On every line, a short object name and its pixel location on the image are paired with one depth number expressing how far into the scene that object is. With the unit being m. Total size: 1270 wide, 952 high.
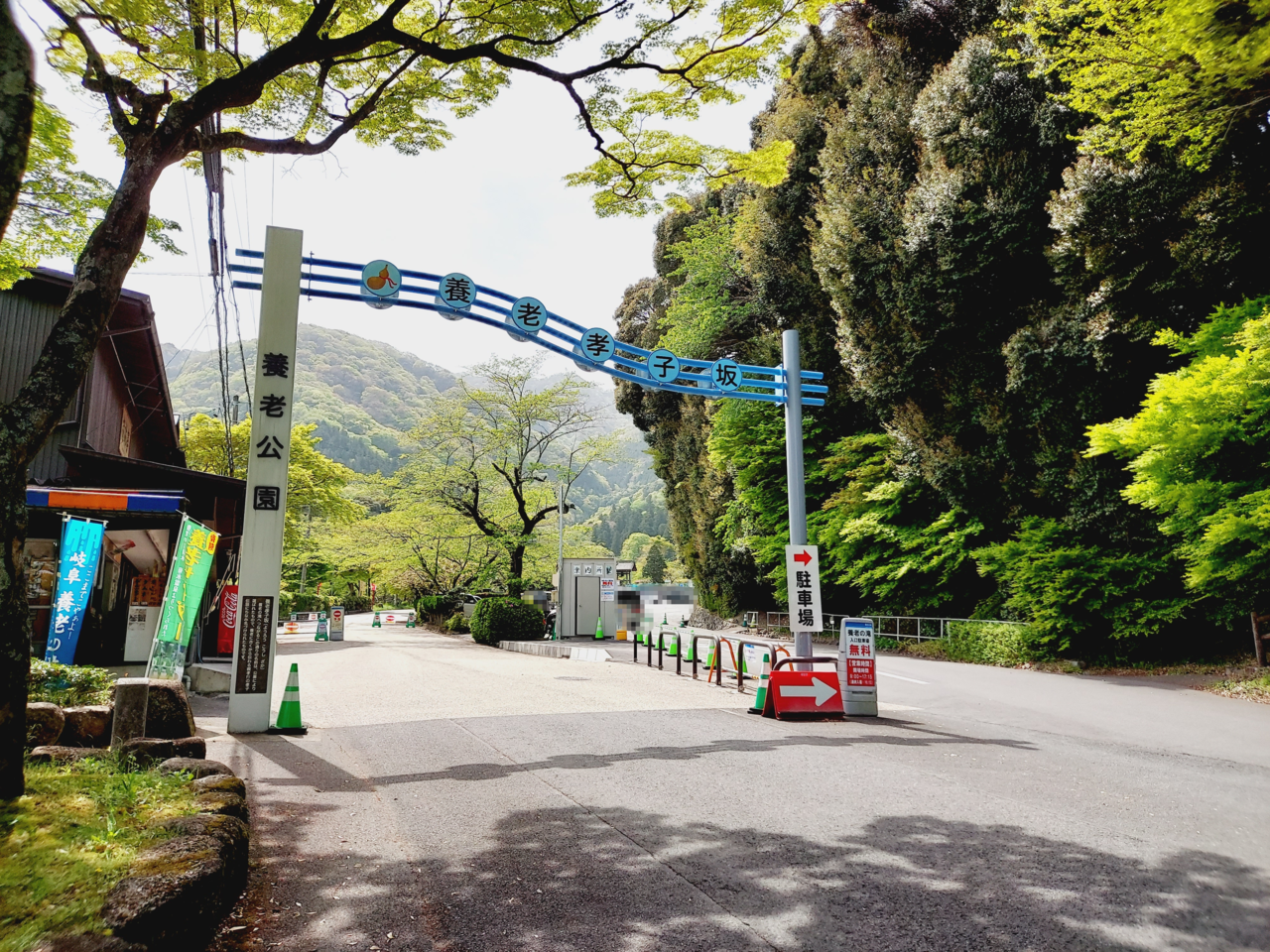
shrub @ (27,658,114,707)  7.30
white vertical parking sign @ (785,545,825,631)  11.51
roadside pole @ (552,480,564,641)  27.20
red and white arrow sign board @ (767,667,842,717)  9.95
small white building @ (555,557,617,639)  27.34
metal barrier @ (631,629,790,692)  12.93
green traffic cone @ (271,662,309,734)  8.65
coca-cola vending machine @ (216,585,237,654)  17.59
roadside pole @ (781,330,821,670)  12.35
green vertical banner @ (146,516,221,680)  9.09
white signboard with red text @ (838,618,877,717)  10.17
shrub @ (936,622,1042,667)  16.98
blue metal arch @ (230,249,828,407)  10.09
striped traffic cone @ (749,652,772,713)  10.21
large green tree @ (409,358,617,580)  32.59
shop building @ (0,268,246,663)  13.59
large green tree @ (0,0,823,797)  4.14
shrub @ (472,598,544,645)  27.84
